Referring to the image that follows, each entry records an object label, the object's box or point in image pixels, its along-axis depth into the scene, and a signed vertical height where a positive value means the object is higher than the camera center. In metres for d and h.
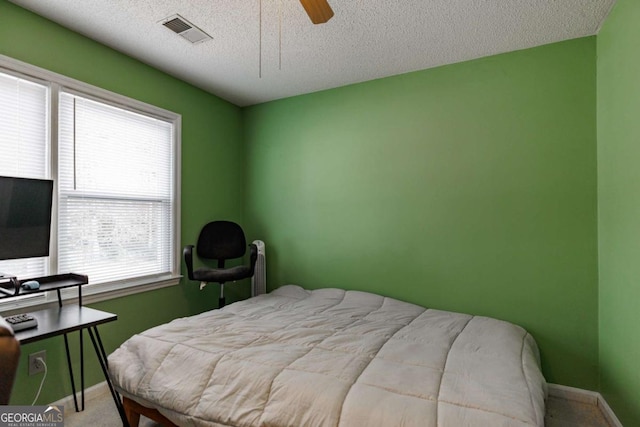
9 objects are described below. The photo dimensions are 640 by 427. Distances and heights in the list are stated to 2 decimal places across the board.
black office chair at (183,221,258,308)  3.02 -0.33
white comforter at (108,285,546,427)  1.37 -0.75
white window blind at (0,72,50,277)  2.05 +0.54
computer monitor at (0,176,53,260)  1.76 +0.01
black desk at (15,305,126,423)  1.61 -0.55
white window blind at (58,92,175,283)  2.38 +0.22
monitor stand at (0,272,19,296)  1.73 -0.35
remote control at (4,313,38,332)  1.64 -0.51
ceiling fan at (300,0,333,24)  1.42 +0.90
